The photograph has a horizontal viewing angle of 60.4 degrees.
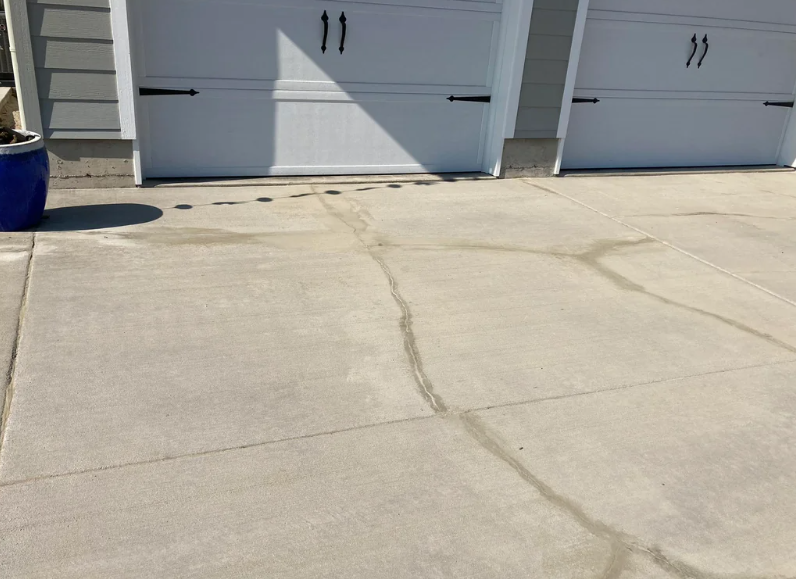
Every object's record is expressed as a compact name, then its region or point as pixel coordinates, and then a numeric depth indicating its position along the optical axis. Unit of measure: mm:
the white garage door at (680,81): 7352
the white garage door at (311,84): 5875
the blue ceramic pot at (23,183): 4480
